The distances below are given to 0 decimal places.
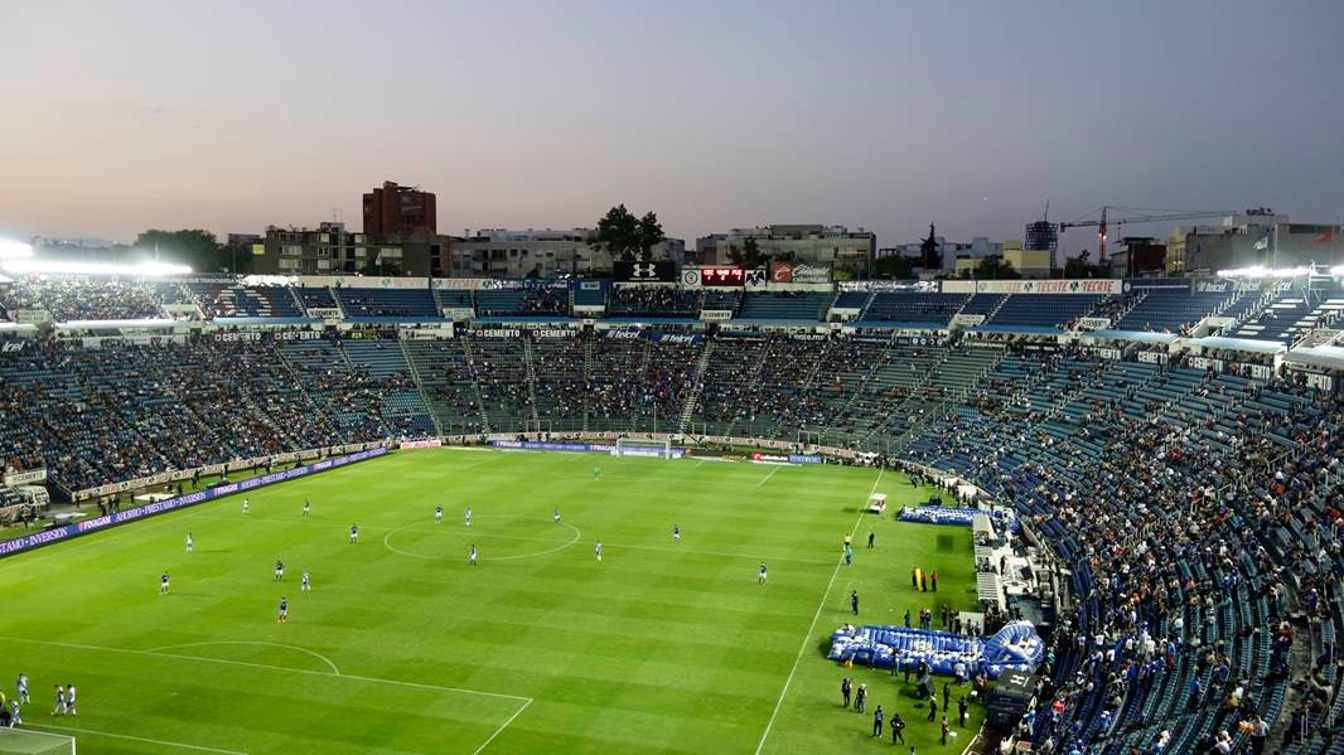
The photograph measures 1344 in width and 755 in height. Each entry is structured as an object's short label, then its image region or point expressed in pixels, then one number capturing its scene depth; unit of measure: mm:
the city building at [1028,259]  146100
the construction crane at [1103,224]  153938
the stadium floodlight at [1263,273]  63922
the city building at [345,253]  137750
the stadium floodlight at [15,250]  74875
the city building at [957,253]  186912
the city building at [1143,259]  143075
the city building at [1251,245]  93663
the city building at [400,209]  169250
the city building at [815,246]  159000
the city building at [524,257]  164425
